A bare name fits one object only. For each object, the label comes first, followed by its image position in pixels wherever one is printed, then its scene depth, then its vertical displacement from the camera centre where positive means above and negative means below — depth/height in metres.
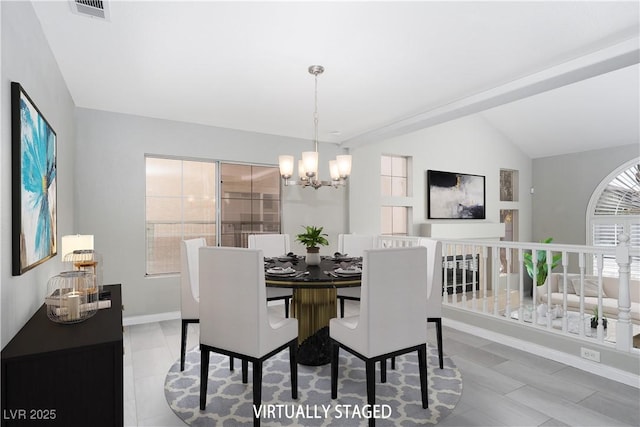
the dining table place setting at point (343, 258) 3.33 -0.39
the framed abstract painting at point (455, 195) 6.45 +0.41
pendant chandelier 3.05 +0.44
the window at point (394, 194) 6.03 +0.40
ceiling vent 2.02 +1.22
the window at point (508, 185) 7.73 +0.68
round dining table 2.96 -0.83
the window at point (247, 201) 4.81 +0.23
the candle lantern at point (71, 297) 1.75 -0.40
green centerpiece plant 3.07 -0.22
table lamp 2.44 -0.25
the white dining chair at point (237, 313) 2.09 -0.58
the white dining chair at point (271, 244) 4.01 -0.30
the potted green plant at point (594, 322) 4.36 -1.29
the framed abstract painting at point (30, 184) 1.63 +0.18
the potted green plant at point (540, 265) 6.40 -0.88
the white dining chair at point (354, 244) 3.97 -0.30
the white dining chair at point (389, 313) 2.08 -0.58
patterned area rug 2.19 -1.22
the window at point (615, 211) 6.25 +0.09
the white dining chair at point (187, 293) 2.83 -0.60
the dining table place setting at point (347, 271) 2.57 -0.40
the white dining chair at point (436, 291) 2.88 -0.60
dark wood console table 1.32 -0.63
